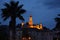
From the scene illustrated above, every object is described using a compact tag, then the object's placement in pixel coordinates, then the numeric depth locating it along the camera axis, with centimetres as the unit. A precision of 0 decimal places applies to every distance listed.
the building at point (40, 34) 9836
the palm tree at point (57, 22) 6933
